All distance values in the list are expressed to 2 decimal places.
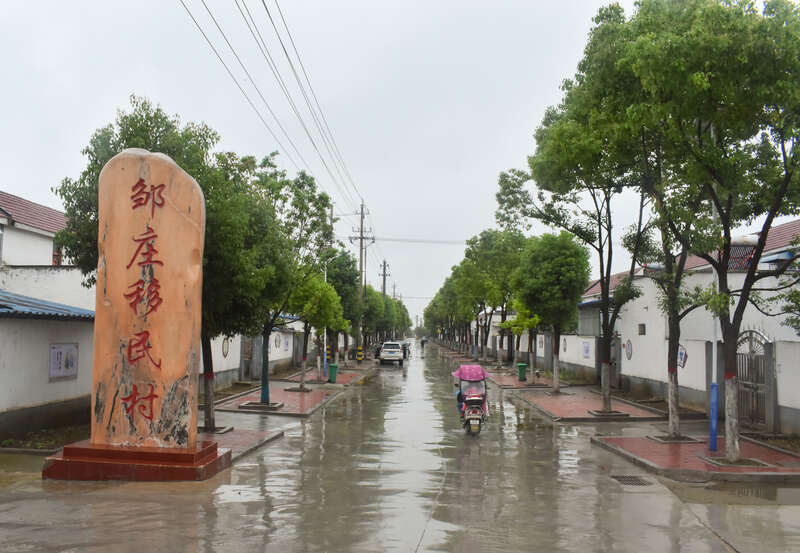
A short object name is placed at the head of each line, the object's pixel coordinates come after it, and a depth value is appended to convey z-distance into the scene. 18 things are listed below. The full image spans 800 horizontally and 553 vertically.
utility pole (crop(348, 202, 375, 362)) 44.56
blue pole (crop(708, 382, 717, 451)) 13.55
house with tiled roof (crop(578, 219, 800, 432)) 15.28
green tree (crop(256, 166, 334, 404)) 19.98
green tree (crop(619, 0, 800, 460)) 10.64
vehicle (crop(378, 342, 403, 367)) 49.16
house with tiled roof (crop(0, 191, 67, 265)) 22.50
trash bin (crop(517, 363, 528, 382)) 31.53
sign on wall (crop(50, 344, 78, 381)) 14.56
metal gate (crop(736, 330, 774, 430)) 15.83
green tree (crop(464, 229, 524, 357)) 41.03
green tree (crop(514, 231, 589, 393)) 24.73
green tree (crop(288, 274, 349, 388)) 23.70
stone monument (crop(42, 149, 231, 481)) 10.28
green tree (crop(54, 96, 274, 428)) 13.34
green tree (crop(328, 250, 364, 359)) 40.62
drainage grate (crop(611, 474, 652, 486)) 10.74
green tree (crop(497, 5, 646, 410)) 13.45
